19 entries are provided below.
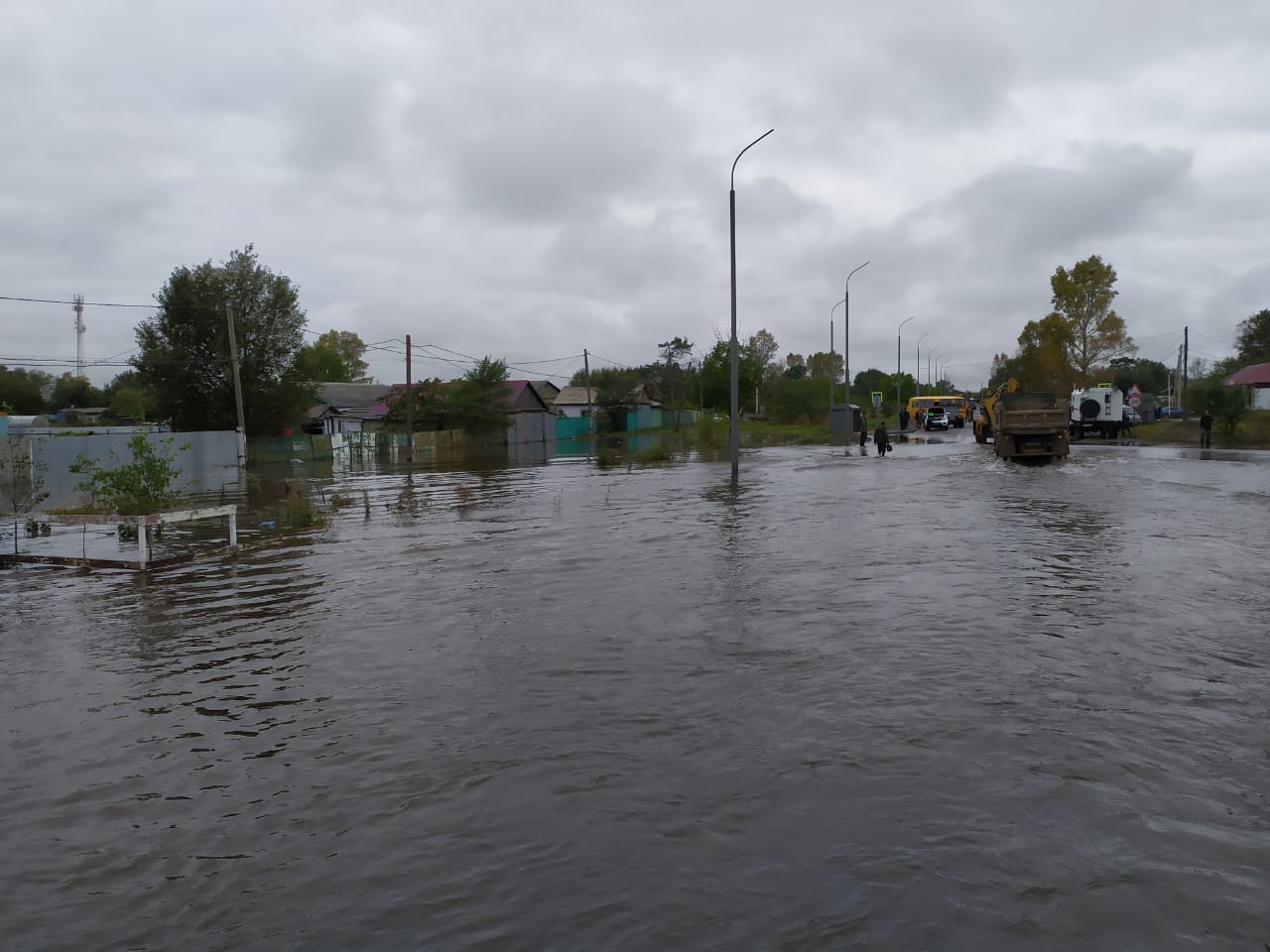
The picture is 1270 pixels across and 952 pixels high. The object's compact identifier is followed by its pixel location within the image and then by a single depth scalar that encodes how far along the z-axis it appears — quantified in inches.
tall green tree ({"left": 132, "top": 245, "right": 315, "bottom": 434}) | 1972.2
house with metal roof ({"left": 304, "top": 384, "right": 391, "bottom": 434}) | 2938.0
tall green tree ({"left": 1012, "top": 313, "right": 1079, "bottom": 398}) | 2459.4
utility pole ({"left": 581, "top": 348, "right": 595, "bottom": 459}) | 3176.2
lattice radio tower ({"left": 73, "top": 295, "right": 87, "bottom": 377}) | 3631.9
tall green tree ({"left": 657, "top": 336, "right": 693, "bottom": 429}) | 4355.3
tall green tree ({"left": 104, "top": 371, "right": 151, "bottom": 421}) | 2464.9
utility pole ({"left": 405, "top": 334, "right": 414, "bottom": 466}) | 1761.8
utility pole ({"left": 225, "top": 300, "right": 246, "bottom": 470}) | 1542.8
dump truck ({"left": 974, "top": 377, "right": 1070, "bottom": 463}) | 1330.0
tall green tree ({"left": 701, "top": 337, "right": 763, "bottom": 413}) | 3587.6
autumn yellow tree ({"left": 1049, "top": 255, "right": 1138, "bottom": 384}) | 2420.0
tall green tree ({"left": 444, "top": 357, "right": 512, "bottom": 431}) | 2573.8
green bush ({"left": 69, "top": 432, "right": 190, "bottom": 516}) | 540.1
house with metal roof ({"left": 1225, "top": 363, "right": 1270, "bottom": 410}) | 2770.7
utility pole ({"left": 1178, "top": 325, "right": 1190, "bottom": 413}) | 3029.0
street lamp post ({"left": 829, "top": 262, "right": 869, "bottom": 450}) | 2038.0
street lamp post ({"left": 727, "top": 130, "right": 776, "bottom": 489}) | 1099.9
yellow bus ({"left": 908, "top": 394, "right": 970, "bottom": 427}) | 3031.5
